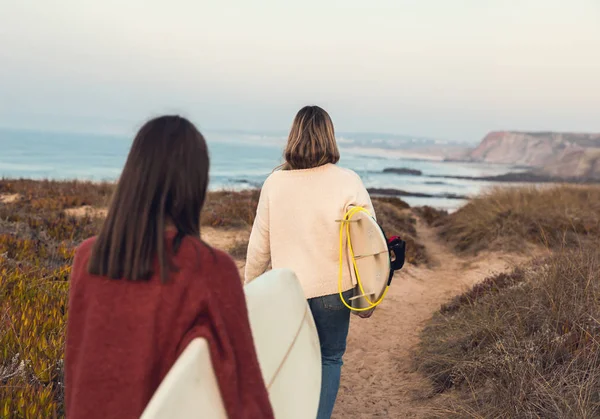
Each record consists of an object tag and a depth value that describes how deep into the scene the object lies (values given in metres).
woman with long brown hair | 1.61
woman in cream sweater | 2.97
